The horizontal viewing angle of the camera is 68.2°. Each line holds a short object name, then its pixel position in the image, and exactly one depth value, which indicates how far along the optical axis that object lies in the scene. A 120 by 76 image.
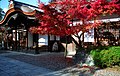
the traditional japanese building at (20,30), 9.13
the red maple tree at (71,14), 4.83
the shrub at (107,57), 4.55
